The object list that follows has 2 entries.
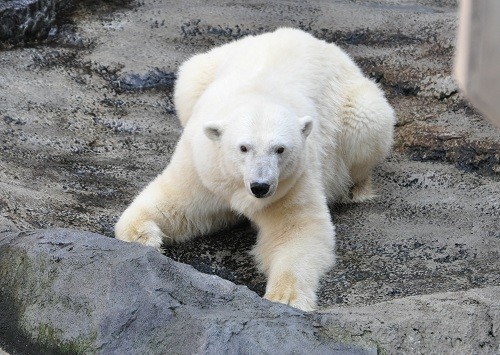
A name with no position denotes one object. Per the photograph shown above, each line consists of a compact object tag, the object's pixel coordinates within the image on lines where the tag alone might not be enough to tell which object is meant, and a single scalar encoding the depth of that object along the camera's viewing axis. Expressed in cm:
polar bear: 2355
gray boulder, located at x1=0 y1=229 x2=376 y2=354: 2259
